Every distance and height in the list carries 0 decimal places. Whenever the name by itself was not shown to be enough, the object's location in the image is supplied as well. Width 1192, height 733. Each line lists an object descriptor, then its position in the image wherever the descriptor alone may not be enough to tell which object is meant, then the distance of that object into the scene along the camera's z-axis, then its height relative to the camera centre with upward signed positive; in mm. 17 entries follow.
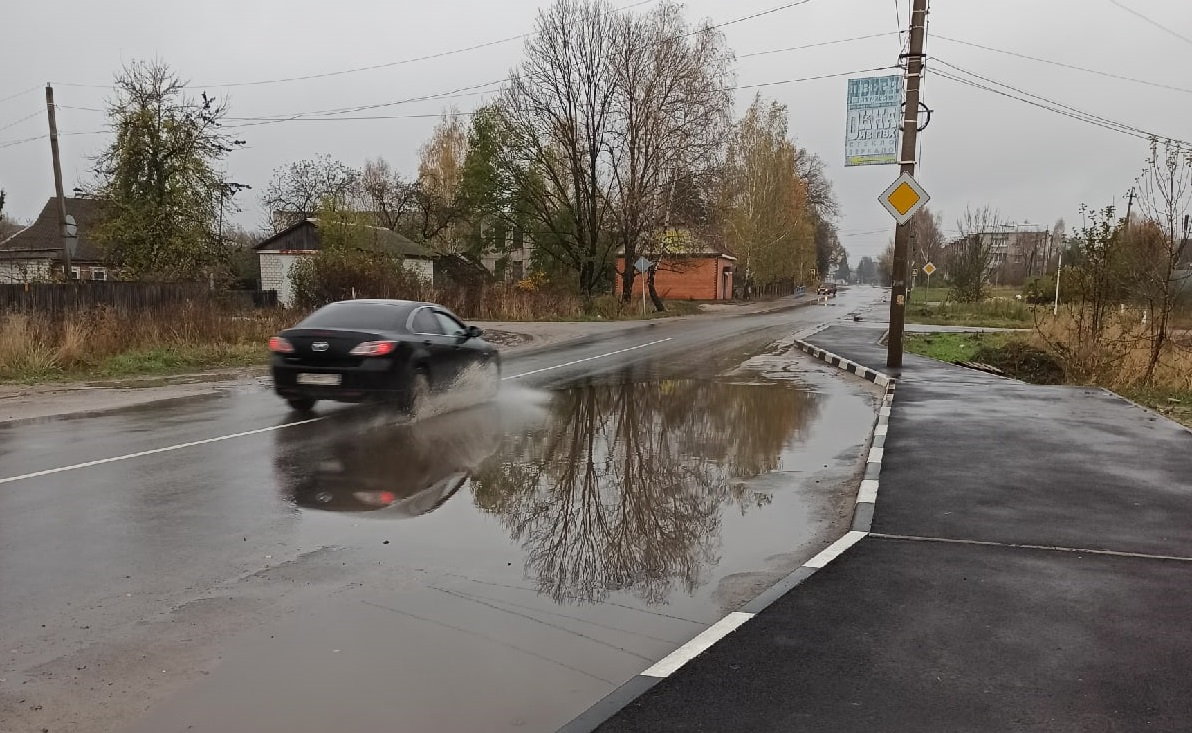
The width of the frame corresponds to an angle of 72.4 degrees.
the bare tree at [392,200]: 61000 +5028
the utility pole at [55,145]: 26031 +3804
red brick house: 56062 -934
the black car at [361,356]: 10055 -1133
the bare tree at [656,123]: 40531 +7283
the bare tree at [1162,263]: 13695 +130
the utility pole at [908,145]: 15617 +2396
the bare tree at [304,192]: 65750 +5995
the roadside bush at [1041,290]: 43375 -1094
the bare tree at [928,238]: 88000 +3728
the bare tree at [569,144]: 40094 +6246
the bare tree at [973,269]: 42781 +19
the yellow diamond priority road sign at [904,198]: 15375 +1333
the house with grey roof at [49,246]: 48275 +1115
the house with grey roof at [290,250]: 47153 +990
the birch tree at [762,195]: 64125 +5808
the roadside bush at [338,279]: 27547 -442
